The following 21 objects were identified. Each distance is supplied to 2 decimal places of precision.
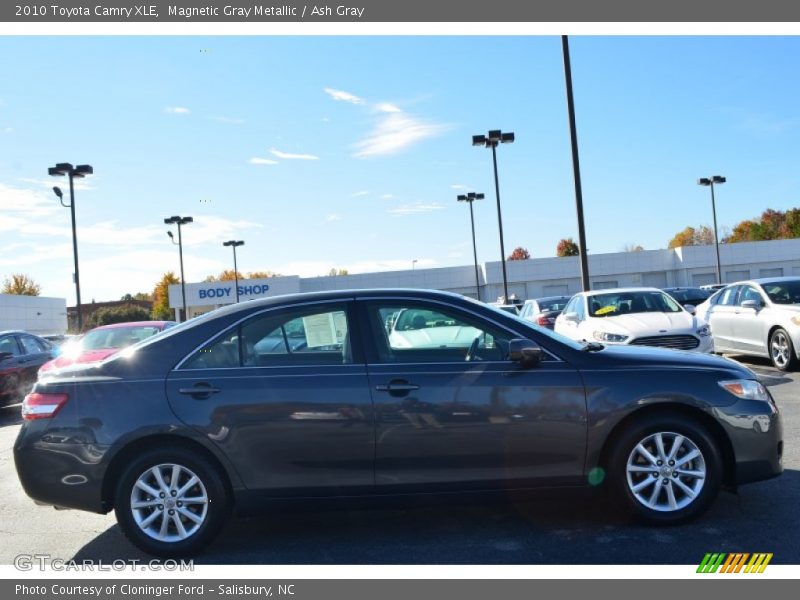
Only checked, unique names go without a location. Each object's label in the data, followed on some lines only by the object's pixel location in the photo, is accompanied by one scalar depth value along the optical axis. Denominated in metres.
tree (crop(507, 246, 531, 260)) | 126.50
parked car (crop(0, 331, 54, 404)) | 13.61
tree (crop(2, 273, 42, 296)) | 109.88
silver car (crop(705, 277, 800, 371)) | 12.25
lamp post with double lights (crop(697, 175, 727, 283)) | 50.22
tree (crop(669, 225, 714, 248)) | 111.89
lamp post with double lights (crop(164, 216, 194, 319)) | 52.21
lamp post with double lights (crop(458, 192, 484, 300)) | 46.84
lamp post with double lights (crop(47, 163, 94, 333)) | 30.83
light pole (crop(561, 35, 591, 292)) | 18.39
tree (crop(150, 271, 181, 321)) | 99.69
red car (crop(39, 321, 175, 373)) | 12.59
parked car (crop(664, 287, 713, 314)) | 28.64
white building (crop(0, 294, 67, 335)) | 60.14
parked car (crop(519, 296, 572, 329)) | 18.23
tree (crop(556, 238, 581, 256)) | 113.25
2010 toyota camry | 4.88
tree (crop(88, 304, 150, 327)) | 78.31
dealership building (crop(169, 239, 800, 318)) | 62.62
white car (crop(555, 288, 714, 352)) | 10.88
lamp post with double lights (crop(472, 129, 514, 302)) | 32.41
